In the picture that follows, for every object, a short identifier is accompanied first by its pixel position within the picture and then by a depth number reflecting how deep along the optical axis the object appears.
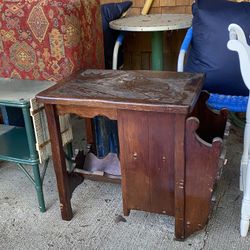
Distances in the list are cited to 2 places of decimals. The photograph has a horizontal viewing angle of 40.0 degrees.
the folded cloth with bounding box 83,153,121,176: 1.88
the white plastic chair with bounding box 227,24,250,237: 1.33
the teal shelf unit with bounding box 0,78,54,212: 1.56
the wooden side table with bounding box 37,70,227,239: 1.31
